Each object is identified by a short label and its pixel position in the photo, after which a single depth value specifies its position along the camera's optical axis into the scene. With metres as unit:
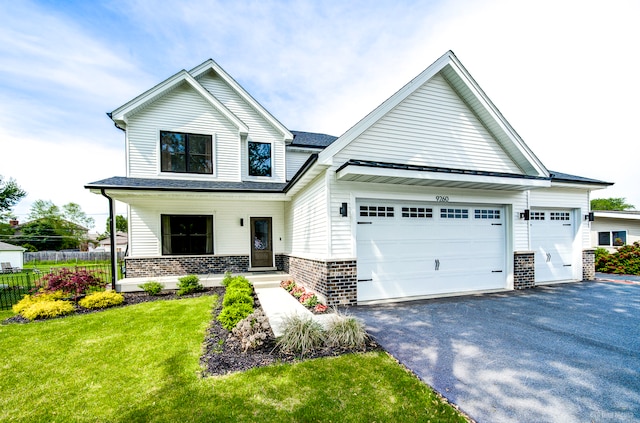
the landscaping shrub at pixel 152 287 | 8.67
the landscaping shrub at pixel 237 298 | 5.86
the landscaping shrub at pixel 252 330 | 4.35
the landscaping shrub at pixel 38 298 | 7.13
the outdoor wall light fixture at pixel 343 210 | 6.80
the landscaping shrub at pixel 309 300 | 6.72
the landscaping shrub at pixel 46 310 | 6.66
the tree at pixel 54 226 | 41.12
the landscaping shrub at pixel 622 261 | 11.71
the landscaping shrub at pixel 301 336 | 4.29
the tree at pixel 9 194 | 26.16
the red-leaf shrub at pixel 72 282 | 7.91
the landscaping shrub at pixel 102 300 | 7.41
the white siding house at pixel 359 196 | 7.14
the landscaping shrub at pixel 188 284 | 8.62
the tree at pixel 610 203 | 60.31
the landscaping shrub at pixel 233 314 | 5.28
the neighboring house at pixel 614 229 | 14.09
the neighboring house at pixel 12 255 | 21.34
